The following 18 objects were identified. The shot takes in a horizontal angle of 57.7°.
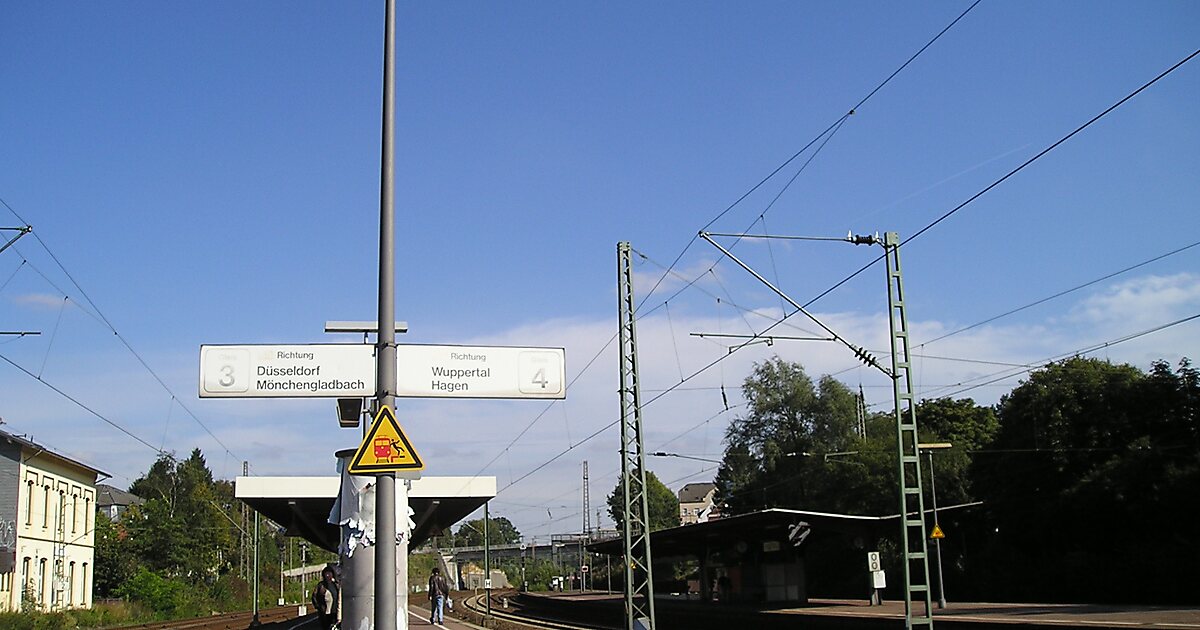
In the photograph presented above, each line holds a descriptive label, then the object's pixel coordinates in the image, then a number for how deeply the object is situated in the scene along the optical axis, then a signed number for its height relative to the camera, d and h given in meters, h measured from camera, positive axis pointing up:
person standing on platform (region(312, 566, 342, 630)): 17.45 -1.50
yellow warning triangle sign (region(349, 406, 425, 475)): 9.69 +0.44
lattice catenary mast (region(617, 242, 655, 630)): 25.03 +0.95
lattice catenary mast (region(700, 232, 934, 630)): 21.16 +2.27
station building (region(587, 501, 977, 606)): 37.62 -2.28
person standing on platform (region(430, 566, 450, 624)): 36.09 -2.99
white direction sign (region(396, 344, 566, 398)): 10.69 +1.30
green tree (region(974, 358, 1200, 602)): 40.28 +0.11
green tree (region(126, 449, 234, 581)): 82.38 -1.42
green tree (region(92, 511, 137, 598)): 72.88 -3.28
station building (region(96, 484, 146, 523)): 108.69 +1.24
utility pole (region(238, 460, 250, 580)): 86.59 -3.88
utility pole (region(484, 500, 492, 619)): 52.47 -2.87
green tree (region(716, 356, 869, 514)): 70.94 +4.01
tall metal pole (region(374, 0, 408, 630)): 9.52 +1.50
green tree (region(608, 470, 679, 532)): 140.88 -0.85
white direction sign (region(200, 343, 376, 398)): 10.74 +1.34
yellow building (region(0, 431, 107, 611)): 45.69 -0.57
